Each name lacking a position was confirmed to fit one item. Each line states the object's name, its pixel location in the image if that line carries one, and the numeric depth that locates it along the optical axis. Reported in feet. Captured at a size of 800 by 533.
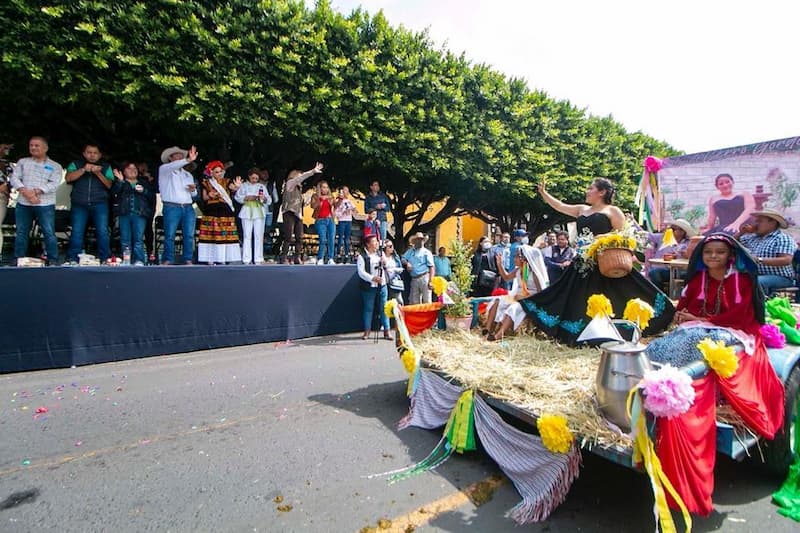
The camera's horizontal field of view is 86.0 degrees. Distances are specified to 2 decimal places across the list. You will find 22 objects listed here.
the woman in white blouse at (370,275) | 25.48
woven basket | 13.19
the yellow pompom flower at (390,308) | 14.71
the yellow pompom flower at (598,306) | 11.75
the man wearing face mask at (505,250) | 31.91
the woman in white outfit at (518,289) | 15.23
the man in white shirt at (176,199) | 24.17
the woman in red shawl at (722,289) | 10.38
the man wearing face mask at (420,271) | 29.40
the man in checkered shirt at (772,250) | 15.76
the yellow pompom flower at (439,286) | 15.81
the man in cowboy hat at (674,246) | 24.47
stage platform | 18.42
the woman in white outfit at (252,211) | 26.61
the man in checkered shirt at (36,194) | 20.18
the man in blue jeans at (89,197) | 21.93
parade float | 7.09
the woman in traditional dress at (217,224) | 25.73
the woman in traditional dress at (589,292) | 13.34
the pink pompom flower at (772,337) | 10.63
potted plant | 16.14
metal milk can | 8.03
